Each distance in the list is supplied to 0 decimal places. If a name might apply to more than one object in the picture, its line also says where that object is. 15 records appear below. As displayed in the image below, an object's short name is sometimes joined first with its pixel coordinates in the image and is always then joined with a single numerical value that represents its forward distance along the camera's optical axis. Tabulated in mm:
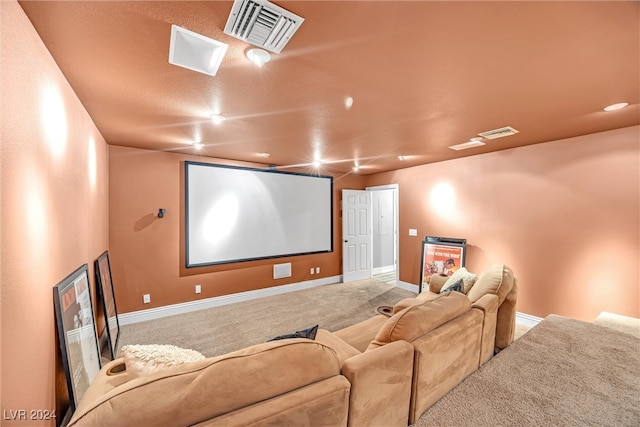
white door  5715
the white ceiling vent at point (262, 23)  1120
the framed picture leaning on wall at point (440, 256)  4211
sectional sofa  850
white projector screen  4047
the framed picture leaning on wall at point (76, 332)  1472
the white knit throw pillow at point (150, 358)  1210
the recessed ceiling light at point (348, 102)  2066
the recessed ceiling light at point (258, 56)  1433
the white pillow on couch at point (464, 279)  2834
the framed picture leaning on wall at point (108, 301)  2619
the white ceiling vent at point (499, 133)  2823
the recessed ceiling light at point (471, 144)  3229
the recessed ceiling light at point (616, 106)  2164
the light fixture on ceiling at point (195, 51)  1330
